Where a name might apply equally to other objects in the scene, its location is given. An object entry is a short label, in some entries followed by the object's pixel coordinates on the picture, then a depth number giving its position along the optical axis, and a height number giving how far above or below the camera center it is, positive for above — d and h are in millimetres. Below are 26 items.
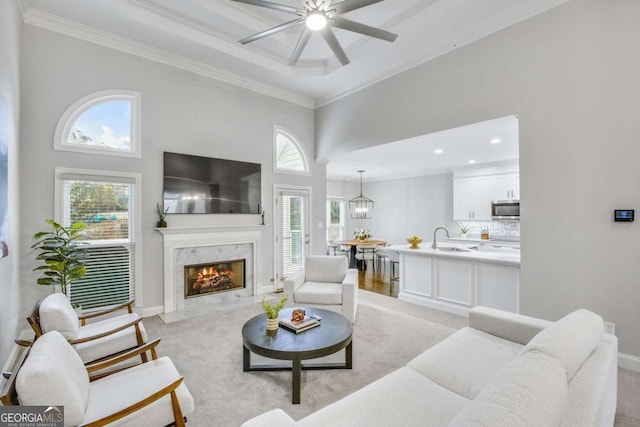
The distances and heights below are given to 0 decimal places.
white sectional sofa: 941 -809
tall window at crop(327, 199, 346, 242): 10469 -120
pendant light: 10213 +357
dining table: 7144 -692
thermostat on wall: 2723 -2
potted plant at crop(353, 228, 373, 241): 7768 -524
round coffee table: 2256 -1049
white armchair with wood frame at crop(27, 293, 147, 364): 2064 -973
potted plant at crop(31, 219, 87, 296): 3109 -440
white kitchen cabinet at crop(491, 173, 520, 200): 6770 +689
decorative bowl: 5148 -471
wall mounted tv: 4406 +514
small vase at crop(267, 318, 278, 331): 2629 -989
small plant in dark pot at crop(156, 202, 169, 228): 4211 -9
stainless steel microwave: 6680 +145
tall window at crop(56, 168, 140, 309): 3650 -128
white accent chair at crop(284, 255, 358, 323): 3639 -957
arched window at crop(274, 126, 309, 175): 5760 +1285
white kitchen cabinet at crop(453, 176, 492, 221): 7355 +442
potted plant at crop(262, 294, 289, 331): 2627 -920
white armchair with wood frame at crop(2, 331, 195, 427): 1267 -943
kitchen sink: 4779 -564
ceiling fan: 2584 +1846
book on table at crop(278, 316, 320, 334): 2623 -1006
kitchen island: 3855 -931
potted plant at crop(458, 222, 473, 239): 7941 -375
